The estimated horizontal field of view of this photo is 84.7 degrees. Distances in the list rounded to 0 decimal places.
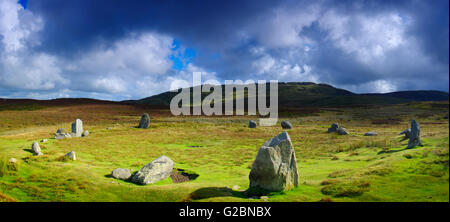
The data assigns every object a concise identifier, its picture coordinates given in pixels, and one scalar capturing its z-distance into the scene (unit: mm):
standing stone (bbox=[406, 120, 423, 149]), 19067
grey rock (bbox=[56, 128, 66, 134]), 34997
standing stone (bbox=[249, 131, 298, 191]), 11742
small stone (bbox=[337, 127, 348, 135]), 40469
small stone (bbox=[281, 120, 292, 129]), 53406
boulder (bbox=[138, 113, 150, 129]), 51659
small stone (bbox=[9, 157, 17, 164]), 14843
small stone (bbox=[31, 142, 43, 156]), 21367
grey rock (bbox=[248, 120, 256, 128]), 54072
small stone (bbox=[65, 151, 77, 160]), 19698
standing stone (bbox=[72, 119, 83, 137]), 36475
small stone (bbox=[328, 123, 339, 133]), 44156
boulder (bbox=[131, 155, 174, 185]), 14452
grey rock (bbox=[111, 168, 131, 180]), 15000
